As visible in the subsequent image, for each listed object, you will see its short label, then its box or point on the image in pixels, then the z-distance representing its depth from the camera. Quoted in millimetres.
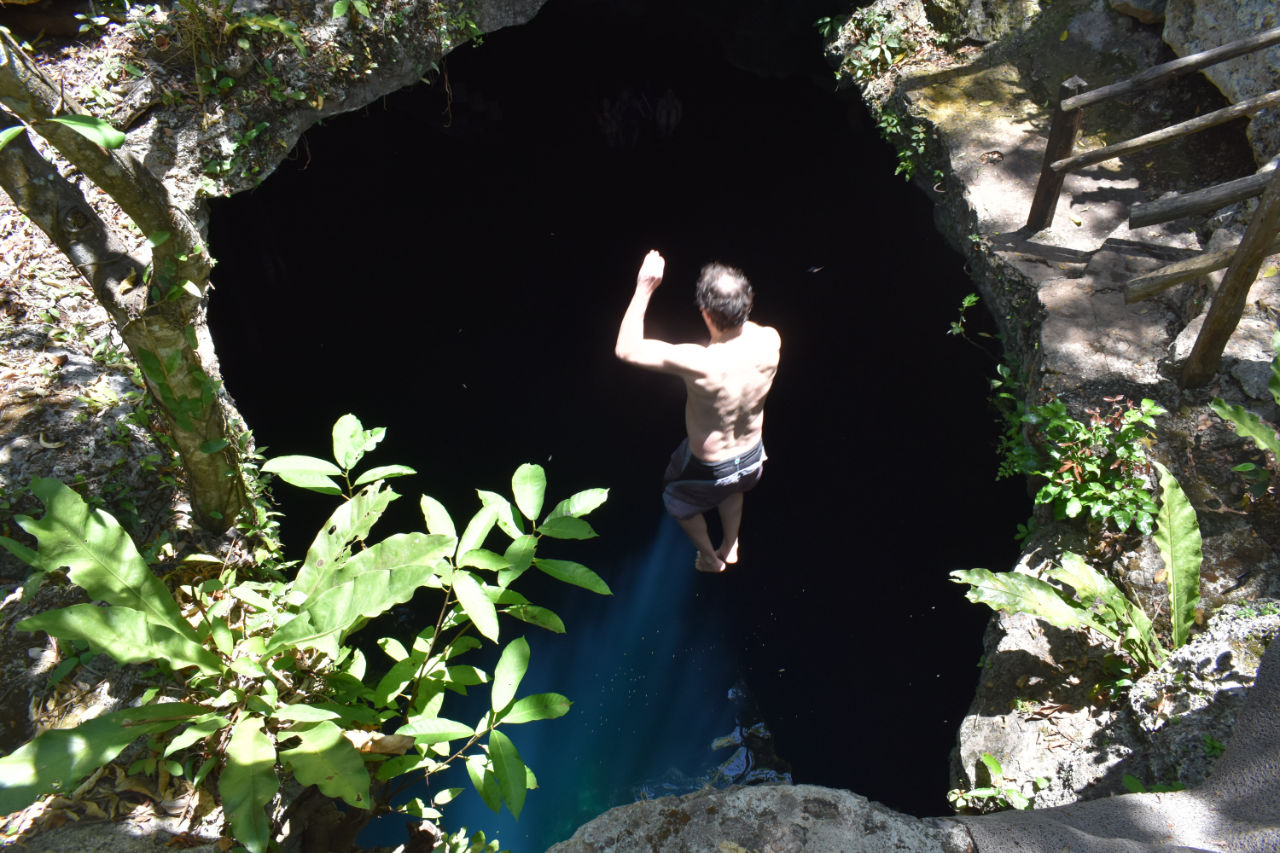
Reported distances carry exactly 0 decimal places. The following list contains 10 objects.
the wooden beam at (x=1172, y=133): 3576
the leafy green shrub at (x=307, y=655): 1865
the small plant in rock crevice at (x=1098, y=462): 3191
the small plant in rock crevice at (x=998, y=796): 2738
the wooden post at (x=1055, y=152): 3969
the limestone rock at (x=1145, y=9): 4785
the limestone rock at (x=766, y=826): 2230
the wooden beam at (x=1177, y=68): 3709
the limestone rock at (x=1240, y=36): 4062
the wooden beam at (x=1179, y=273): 3217
